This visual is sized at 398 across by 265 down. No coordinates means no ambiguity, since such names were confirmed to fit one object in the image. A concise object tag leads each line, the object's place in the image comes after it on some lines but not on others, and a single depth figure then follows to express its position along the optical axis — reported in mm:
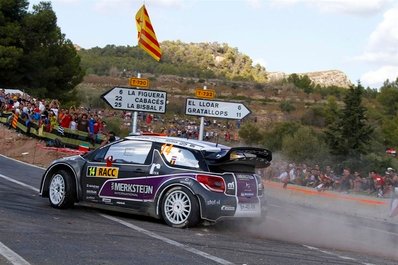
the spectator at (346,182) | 19844
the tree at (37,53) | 57469
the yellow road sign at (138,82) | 18203
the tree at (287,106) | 95975
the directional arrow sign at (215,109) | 19312
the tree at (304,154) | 22547
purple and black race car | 10422
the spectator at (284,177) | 20812
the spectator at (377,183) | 19602
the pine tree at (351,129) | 51750
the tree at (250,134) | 55812
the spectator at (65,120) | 26594
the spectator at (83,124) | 25484
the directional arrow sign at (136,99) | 17547
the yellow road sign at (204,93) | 19938
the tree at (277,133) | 46481
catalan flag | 19375
